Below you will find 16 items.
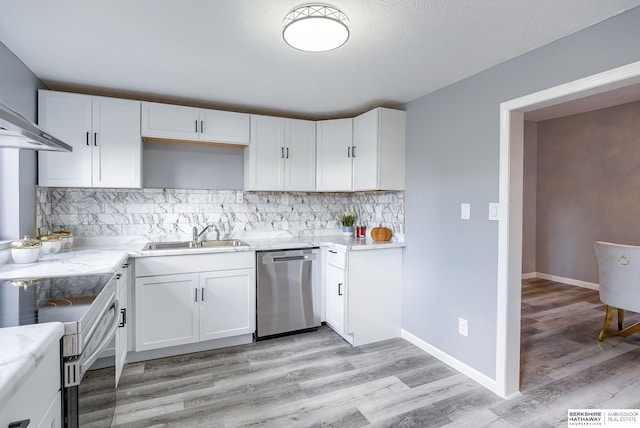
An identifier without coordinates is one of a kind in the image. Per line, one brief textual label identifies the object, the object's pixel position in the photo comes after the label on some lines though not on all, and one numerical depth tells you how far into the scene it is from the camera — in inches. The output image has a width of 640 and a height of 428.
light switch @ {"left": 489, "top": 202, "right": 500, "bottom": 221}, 88.7
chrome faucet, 127.5
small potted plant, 147.9
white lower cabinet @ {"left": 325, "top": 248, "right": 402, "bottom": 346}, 117.0
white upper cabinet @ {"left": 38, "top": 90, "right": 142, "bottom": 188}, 101.1
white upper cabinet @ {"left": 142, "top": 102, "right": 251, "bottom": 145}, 112.8
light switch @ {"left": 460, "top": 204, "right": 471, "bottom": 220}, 97.8
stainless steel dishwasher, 118.8
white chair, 111.7
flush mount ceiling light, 63.0
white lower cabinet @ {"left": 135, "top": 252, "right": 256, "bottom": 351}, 103.4
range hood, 45.7
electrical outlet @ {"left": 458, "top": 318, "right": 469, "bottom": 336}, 99.0
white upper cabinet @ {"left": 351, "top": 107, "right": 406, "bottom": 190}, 120.7
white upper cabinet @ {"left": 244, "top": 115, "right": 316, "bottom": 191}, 128.6
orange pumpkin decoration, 128.1
